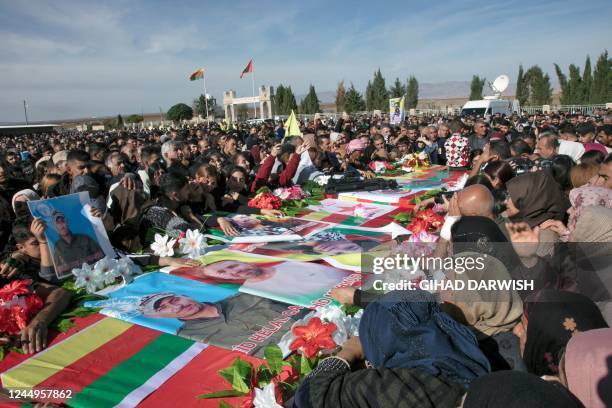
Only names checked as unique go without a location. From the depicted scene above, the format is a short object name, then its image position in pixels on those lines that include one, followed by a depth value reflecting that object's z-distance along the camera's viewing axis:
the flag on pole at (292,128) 10.91
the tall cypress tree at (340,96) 62.75
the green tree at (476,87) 54.25
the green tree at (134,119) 66.50
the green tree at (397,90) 58.83
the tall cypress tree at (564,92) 40.36
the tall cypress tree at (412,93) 61.44
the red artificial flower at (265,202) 5.60
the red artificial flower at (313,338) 2.29
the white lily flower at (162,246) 3.86
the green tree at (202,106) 56.06
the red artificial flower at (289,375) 2.14
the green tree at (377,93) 58.47
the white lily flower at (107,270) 3.34
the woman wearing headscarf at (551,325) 1.91
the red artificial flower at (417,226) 4.18
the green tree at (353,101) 56.44
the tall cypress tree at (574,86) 39.22
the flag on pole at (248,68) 31.56
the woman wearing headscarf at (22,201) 4.14
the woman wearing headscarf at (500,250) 2.58
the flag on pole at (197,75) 31.88
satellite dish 29.03
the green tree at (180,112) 63.54
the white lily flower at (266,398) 1.90
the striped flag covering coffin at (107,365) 2.15
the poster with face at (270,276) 3.15
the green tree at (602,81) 36.12
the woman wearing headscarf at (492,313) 2.04
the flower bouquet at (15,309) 2.59
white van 26.59
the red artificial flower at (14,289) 2.70
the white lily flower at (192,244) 3.93
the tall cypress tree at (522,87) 49.72
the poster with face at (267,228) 4.47
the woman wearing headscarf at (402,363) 1.49
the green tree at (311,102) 60.09
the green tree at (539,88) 46.38
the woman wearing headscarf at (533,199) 3.65
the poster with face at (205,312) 2.63
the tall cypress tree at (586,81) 38.69
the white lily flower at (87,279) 3.25
